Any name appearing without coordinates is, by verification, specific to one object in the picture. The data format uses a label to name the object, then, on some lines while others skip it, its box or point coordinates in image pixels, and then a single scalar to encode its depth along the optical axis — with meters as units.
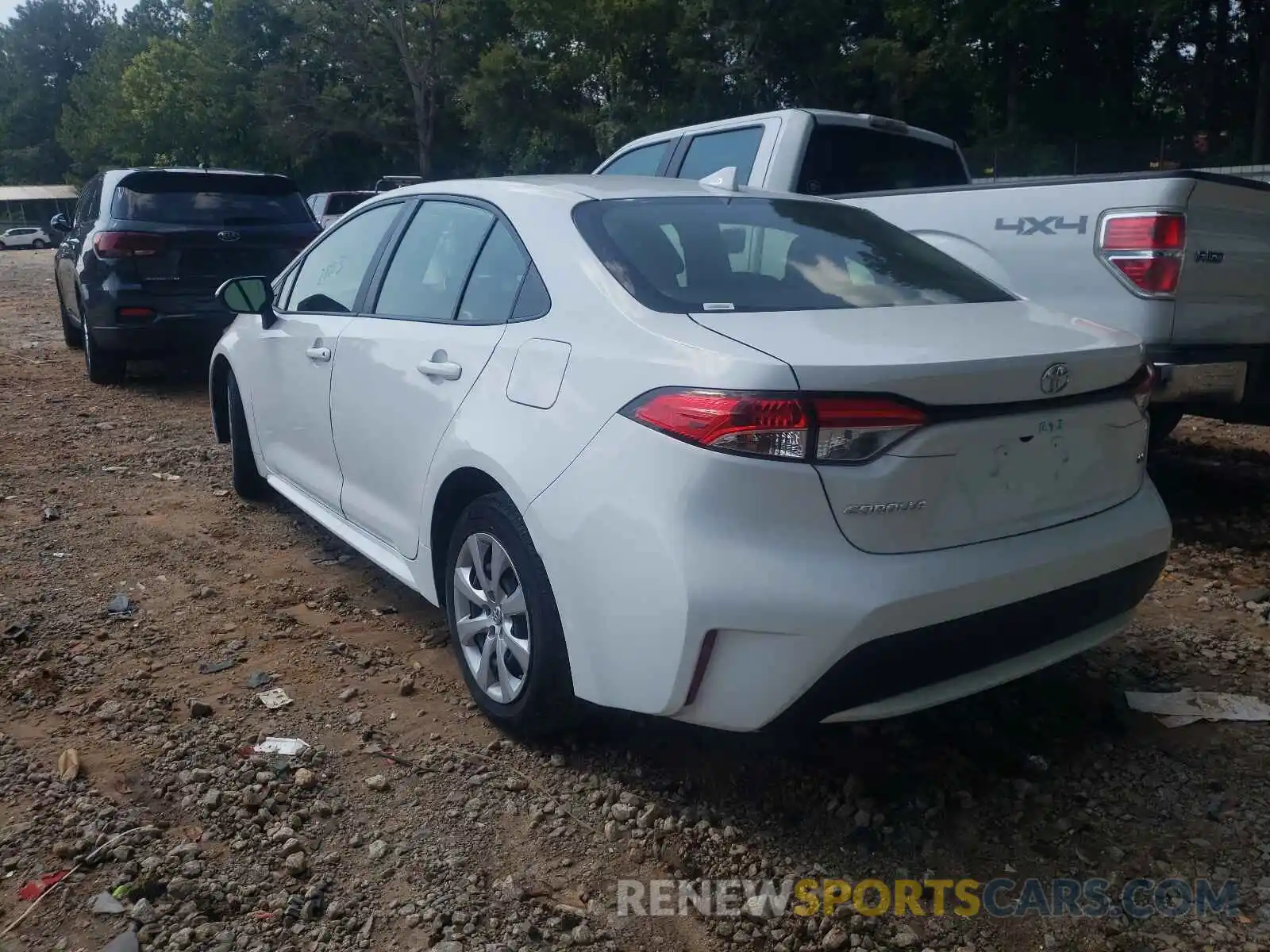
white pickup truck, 4.09
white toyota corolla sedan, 2.29
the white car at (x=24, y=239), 49.88
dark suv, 7.74
